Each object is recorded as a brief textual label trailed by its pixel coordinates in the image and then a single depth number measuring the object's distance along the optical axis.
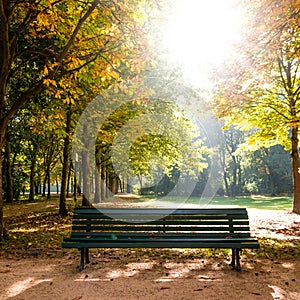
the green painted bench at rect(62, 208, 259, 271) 5.02
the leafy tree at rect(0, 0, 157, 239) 6.45
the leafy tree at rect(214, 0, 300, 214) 7.41
